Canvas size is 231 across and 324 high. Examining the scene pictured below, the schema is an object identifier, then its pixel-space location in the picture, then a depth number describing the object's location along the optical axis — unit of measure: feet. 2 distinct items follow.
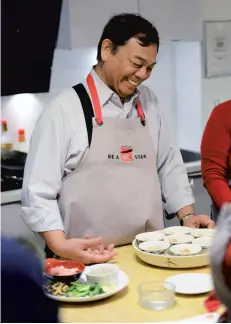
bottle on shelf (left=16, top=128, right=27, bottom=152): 9.75
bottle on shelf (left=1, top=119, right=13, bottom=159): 9.56
